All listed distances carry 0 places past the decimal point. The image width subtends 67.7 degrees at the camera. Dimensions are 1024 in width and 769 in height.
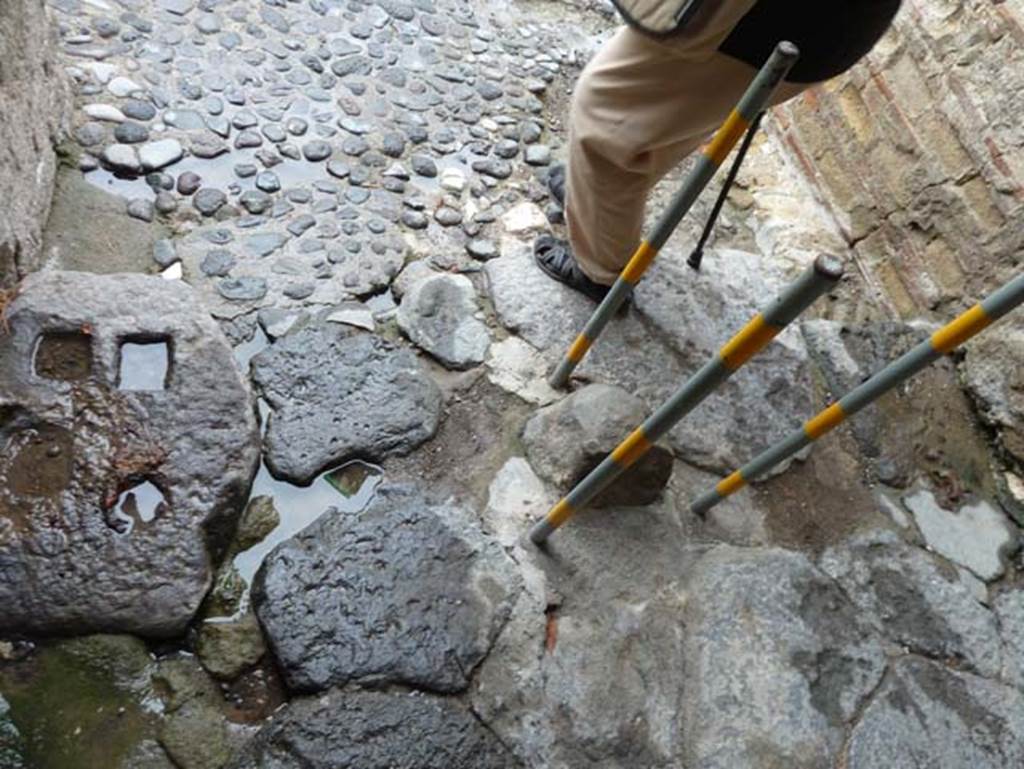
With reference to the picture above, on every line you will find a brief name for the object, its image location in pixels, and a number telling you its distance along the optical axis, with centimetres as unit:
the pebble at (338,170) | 237
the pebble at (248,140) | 232
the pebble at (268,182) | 225
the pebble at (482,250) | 232
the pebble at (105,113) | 222
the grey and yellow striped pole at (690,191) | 134
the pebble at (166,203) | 211
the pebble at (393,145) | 250
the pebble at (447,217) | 237
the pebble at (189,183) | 217
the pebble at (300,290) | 204
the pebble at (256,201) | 220
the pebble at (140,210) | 207
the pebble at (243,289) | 199
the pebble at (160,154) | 217
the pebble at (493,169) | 255
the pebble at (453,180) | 247
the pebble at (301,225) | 218
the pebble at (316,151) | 238
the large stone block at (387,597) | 150
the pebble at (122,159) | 214
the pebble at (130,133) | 220
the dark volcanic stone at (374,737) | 137
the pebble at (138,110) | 226
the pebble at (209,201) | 215
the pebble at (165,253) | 199
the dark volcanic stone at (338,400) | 177
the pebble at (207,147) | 225
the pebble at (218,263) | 202
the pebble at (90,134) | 216
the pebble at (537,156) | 265
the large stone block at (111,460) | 142
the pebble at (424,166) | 247
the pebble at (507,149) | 263
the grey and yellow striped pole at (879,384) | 134
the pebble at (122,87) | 230
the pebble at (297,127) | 242
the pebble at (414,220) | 232
